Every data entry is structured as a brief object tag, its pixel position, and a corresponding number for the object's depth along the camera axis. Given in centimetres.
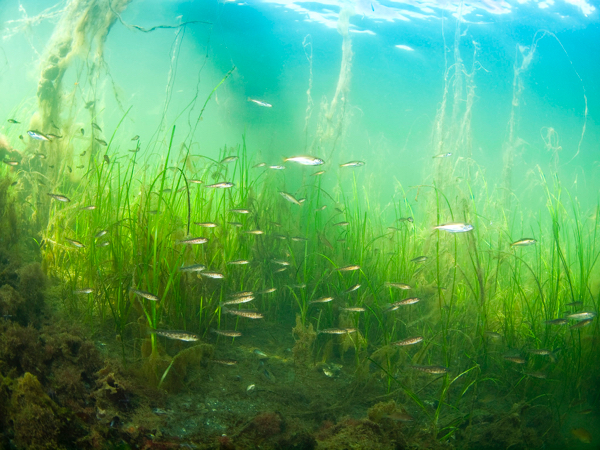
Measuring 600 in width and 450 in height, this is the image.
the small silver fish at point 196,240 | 328
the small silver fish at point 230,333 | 324
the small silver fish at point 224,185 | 422
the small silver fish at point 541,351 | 330
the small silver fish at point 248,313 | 329
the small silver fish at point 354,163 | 503
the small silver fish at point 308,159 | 468
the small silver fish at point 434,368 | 288
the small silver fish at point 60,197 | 397
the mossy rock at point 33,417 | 179
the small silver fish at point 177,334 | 270
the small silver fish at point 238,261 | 378
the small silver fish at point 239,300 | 321
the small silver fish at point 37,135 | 489
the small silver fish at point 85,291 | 321
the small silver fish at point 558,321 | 332
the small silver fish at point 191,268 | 319
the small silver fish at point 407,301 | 344
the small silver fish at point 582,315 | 325
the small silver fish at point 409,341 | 308
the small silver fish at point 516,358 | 317
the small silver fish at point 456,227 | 360
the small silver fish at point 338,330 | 336
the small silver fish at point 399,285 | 377
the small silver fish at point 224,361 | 315
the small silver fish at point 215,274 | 327
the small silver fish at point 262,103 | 552
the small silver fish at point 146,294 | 274
